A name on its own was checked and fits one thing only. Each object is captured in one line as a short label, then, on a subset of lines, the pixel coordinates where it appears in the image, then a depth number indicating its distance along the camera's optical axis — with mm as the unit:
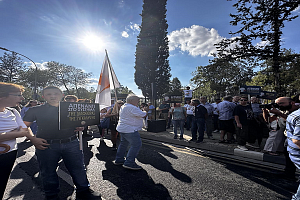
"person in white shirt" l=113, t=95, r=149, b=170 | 3596
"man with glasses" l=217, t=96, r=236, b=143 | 5844
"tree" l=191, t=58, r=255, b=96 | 35844
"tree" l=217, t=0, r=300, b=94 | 11654
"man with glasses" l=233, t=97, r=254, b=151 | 4941
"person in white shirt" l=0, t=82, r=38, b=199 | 1749
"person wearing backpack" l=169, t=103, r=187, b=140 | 6618
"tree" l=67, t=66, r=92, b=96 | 44062
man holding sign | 2238
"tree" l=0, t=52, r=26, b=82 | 38341
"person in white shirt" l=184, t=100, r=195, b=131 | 8234
